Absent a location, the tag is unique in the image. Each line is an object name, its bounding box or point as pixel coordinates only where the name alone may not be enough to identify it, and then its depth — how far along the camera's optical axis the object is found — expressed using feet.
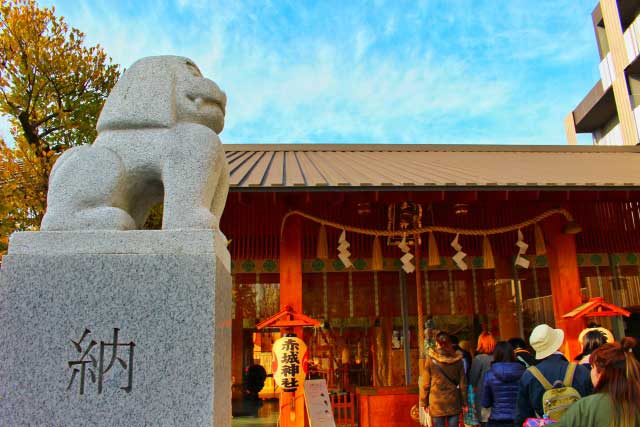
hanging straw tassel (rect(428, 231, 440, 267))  25.14
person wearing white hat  10.31
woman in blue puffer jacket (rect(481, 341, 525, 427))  13.19
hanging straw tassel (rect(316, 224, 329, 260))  24.38
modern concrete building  60.64
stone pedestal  7.45
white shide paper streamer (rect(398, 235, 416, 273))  24.63
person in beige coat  17.03
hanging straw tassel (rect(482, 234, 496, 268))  25.86
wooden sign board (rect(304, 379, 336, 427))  20.75
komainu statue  8.41
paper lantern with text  20.98
